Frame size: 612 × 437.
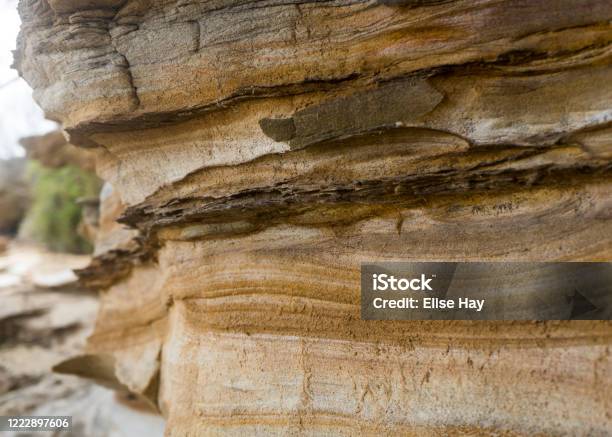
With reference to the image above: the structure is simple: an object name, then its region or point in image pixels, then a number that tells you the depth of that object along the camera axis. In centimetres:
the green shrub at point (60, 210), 236
